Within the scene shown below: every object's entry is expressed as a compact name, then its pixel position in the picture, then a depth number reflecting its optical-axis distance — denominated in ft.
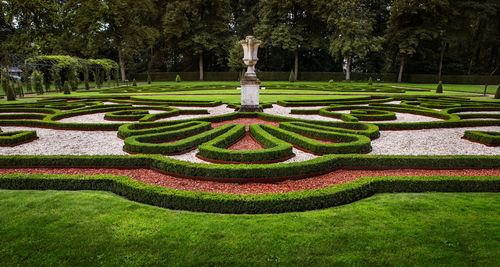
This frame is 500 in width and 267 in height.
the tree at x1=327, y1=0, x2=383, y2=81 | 136.87
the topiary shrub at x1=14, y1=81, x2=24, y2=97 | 82.48
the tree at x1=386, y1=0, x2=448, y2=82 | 133.80
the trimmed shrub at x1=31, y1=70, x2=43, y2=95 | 88.33
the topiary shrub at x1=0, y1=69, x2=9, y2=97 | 76.07
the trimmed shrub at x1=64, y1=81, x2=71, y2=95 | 84.89
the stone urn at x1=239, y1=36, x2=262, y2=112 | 42.78
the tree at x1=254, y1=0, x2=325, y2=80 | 152.46
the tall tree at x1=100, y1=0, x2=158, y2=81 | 136.87
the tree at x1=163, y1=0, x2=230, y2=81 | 155.74
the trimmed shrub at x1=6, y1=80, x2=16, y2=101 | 67.54
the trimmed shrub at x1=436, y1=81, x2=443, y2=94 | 87.51
